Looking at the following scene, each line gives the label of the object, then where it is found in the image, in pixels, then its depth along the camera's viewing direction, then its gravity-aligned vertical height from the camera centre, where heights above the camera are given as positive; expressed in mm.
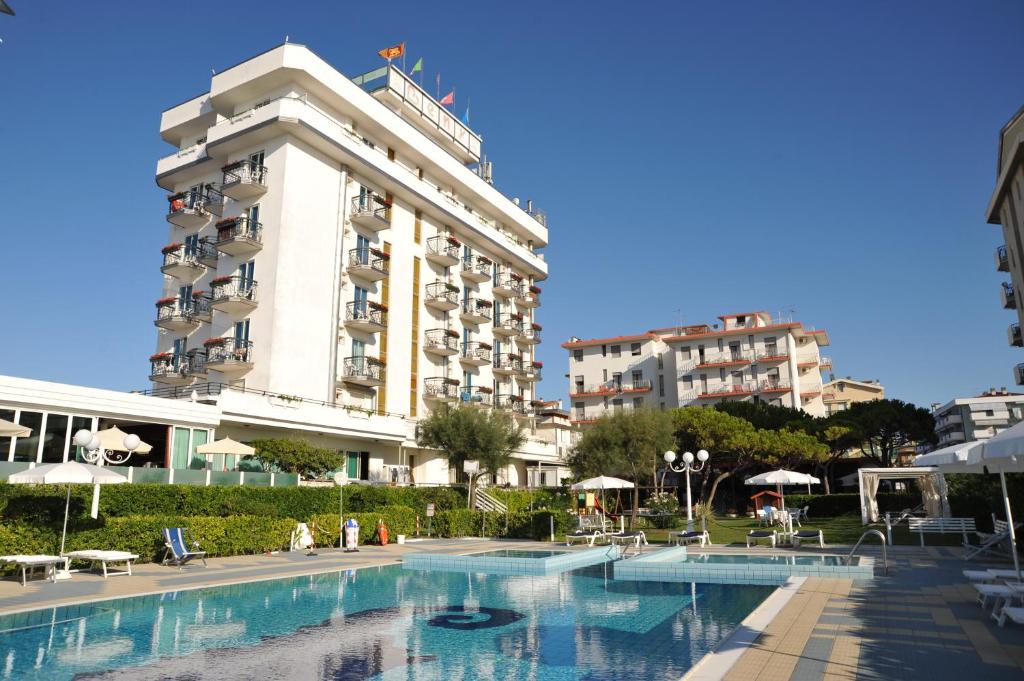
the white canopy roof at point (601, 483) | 26797 +284
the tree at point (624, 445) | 34812 +2187
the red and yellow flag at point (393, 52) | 44969 +27247
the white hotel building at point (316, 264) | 34688 +12281
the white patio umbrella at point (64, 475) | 15711 +517
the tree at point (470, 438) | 34312 +2586
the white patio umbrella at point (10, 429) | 19203 +1862
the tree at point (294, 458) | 28141 +1480
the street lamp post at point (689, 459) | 23031 +996
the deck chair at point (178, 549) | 18391 -1340
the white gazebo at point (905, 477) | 30656 +3
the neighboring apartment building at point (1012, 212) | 33562 +14185
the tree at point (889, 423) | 55188 +4827
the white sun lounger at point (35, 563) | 14945 -1379
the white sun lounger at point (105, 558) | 16234 -1362
